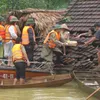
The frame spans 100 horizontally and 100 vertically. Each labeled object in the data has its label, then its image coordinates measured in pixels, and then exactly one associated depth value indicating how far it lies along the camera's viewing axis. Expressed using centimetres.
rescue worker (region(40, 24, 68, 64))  1299
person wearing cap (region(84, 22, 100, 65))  1273
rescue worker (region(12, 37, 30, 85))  1201
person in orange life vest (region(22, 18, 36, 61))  1311
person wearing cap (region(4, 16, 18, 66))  1338
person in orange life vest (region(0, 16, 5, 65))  1351
